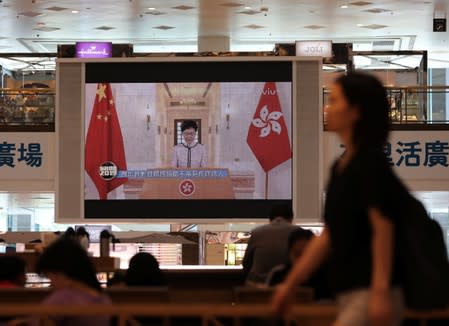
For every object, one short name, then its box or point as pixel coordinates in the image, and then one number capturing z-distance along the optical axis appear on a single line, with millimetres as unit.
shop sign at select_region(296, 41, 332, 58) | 26521
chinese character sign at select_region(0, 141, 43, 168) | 18618
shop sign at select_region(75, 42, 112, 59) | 26448
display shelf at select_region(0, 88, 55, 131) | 19067
